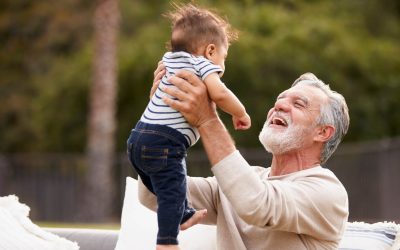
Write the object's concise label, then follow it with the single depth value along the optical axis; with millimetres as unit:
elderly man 4020
